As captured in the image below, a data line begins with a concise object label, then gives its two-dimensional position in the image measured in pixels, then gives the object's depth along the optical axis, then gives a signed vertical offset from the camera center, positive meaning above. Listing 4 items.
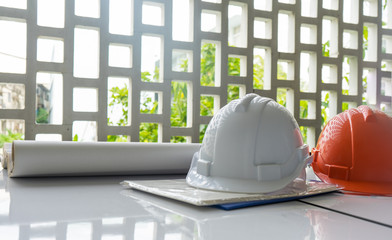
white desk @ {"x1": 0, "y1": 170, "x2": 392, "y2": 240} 0.60 -0.18
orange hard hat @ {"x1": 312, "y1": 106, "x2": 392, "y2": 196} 1.08 -0.08
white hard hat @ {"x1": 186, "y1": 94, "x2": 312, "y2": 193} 0.91 -0.07
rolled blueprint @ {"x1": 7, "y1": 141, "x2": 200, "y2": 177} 1.14 -0.12
